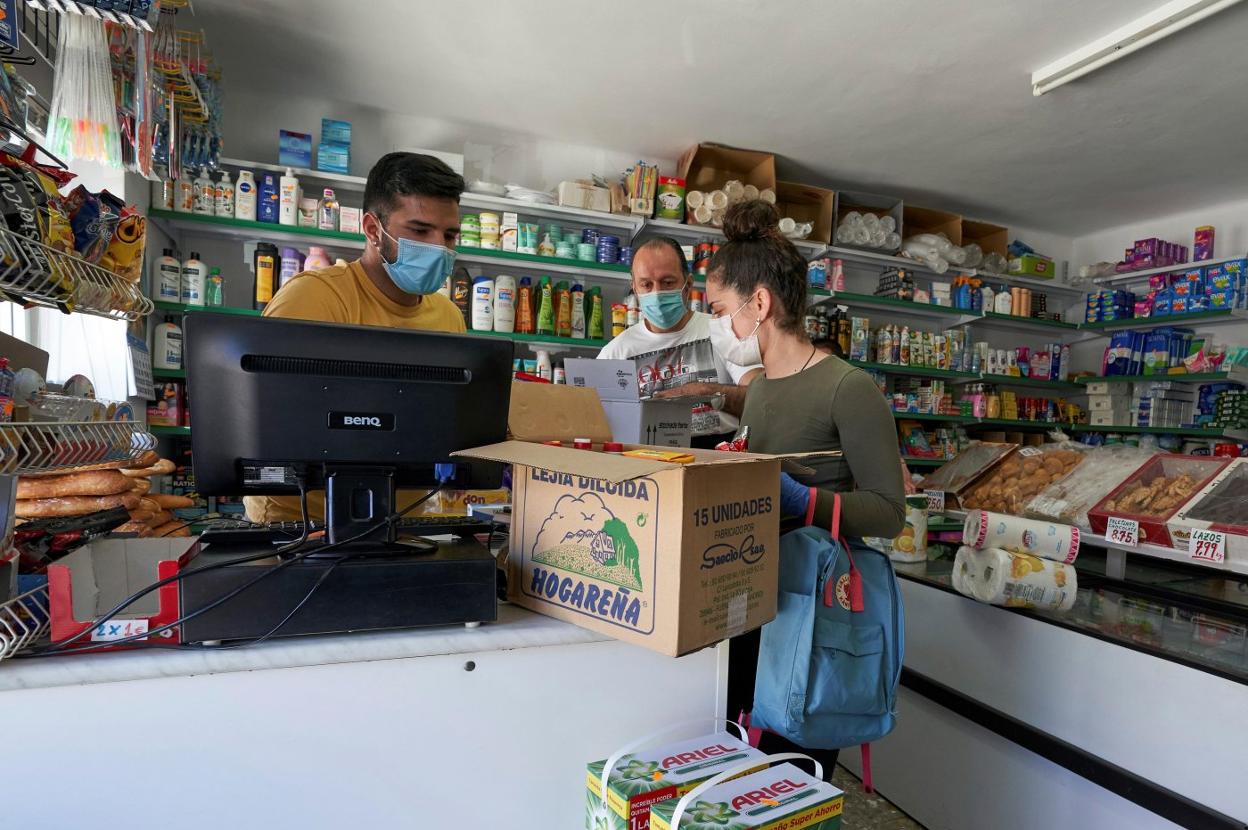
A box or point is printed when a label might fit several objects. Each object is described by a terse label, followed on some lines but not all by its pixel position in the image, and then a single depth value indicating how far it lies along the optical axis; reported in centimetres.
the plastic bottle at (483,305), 396
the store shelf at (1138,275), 514
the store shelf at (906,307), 489
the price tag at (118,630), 86
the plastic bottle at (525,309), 404
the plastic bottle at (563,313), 412
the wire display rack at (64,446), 84
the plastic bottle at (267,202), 357
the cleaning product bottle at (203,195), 343
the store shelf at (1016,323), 548
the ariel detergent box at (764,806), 91
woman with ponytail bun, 152
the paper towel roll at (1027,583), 211
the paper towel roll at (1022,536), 214
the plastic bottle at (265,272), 362
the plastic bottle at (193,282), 346
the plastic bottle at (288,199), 355
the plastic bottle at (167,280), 339
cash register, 92
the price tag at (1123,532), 229
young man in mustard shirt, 193
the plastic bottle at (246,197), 351
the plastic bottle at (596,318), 419
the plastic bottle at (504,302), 397
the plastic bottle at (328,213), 366
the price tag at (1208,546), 206
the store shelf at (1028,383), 549
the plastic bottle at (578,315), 416
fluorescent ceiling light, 277
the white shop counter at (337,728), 83
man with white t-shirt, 247
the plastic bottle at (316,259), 365
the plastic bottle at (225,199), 347
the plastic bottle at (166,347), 343
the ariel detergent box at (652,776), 95
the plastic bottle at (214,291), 357
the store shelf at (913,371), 495
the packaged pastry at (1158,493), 228
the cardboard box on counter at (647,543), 93
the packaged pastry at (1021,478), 290
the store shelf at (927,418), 511
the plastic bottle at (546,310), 407
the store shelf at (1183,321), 491
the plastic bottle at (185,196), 337
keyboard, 104
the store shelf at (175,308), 341
